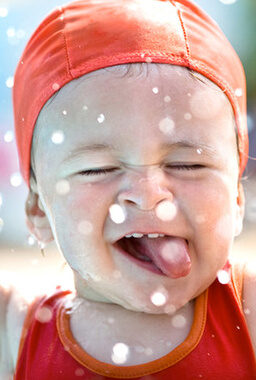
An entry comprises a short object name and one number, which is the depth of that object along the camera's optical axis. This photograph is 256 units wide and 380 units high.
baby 0.83
